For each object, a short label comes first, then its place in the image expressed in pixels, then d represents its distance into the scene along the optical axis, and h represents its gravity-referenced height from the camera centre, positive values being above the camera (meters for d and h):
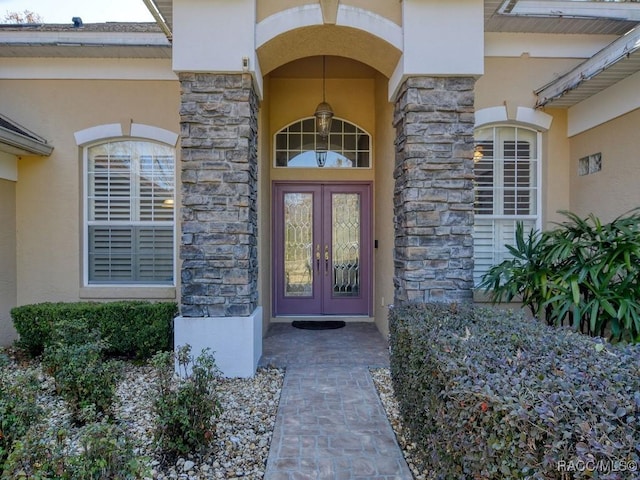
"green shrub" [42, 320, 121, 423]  3.24 -1.16
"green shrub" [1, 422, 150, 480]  1.72 -1.00
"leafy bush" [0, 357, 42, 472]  2.16 -1.01
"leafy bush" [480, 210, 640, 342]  3.70 -0.39
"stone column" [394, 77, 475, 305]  4.30 +0.54
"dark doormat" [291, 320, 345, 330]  6.52 -1.46
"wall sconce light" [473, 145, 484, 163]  5.45 +1.18
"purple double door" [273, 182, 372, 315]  7.02 -0.21
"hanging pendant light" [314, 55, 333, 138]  6.06 +1.89
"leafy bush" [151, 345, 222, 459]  2.71 -1.21
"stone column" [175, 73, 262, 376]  4.25 +0.30
